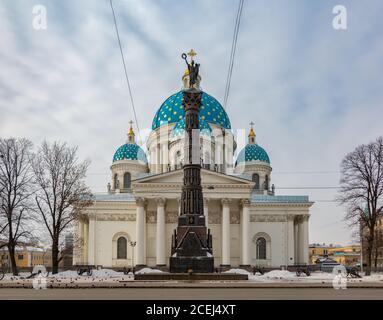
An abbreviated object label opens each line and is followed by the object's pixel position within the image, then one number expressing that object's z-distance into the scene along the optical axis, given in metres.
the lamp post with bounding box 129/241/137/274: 50.36
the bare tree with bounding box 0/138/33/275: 35.00
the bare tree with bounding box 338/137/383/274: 37.66
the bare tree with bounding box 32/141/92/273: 36.25
